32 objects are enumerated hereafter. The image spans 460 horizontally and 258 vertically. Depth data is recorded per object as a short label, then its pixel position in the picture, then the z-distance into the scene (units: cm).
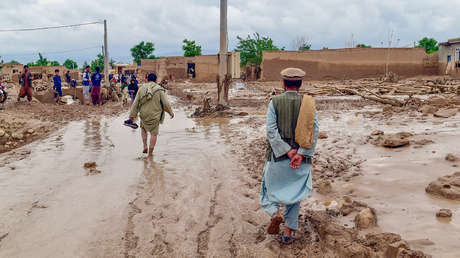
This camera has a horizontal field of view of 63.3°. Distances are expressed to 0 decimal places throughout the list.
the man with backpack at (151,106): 653
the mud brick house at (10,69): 4369
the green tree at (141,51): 6581
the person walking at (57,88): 1641
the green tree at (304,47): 4625
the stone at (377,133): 661
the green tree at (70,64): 8094
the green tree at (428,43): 5072
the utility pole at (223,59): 1172
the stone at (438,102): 907
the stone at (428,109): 836
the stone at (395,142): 566
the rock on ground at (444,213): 327
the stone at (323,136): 705
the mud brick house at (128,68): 5061
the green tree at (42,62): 6556
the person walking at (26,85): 1459
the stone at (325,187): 447
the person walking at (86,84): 1473
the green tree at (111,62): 7118
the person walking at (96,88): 1420
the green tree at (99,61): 6962
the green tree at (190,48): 5394
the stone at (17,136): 910
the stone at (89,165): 593
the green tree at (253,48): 3782
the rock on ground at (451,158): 475
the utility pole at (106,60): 2438
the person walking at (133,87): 1422
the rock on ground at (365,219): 334
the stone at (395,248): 273
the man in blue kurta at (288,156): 309
